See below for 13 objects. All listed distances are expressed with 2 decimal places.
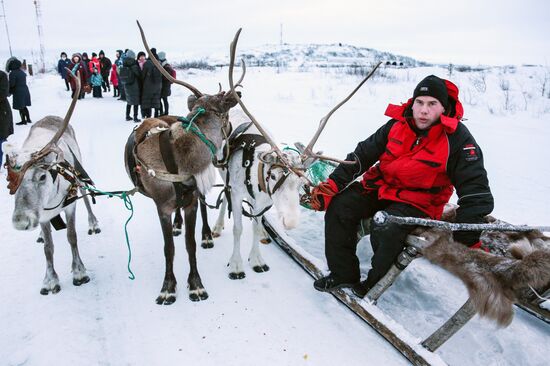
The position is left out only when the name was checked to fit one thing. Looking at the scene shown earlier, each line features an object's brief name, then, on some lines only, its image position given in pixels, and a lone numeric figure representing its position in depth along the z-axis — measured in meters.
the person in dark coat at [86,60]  16.95
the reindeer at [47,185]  2.88
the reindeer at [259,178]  2.99
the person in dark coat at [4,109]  7.18
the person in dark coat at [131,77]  10.44
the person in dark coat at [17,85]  10.33
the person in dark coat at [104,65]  17.80
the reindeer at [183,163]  3.18
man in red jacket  2.63
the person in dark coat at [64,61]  18.42
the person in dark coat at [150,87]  10.22
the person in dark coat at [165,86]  10.05
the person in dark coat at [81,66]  15.63
